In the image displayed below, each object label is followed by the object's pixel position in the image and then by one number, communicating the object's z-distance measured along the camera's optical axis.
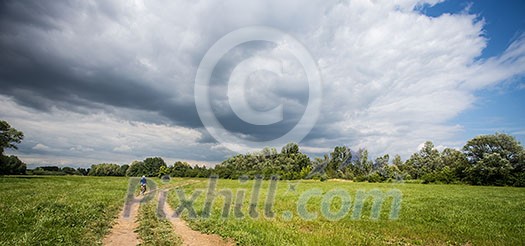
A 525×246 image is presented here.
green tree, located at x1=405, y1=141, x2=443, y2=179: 120.97
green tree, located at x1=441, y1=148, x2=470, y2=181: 73.69
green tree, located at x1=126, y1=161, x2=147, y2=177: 157.88
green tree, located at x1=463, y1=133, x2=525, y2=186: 65.31
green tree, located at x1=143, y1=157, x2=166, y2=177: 164.81
